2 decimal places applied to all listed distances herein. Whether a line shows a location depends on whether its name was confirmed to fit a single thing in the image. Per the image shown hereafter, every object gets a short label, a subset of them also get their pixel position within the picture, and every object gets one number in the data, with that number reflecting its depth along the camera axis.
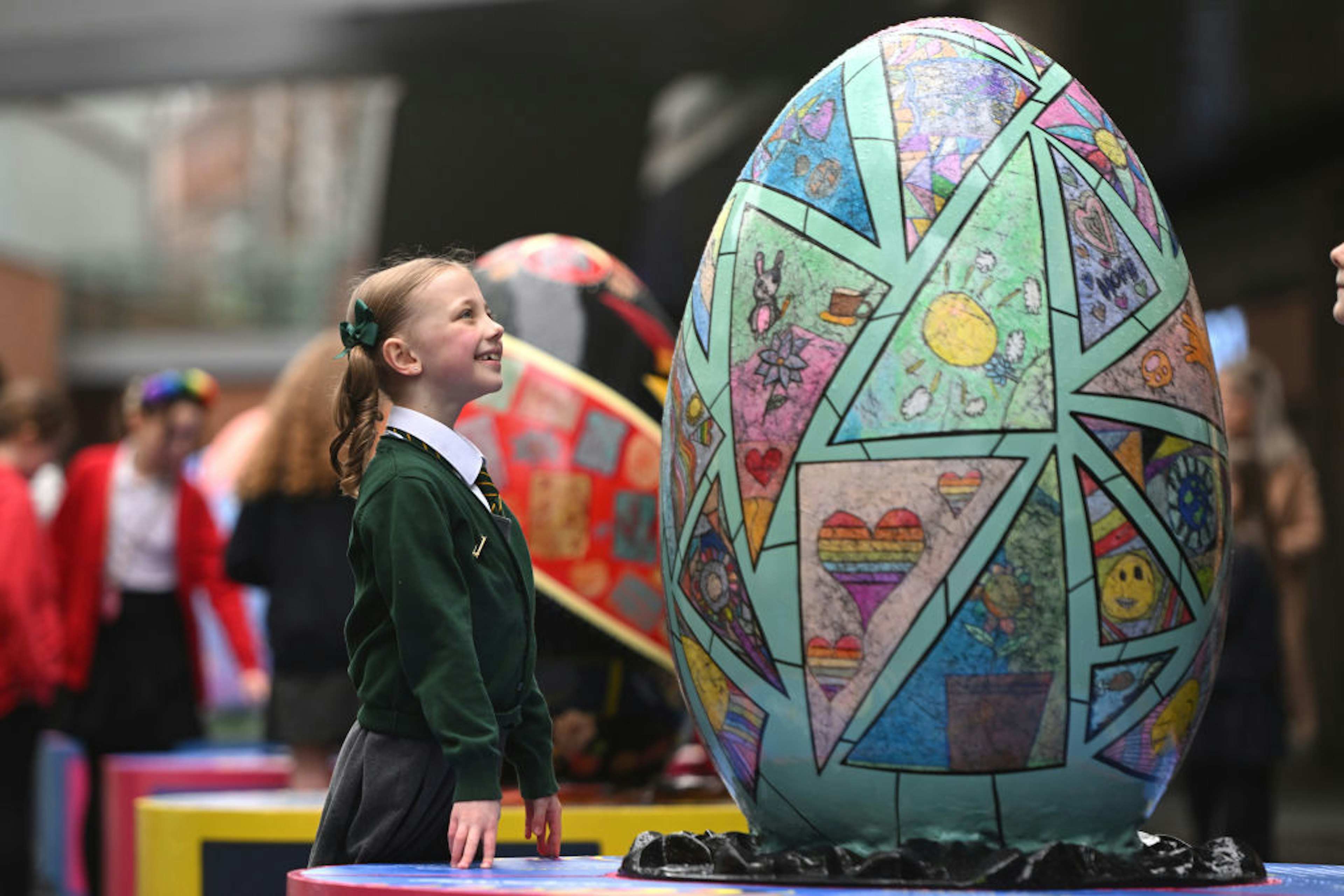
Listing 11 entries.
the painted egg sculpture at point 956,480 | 5.00
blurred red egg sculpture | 8.61
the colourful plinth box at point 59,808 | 16.87
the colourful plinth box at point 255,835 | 7.96
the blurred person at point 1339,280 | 5.74
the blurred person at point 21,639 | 11.66
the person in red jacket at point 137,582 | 13.48
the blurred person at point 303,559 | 10.84
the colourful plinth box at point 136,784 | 12.36
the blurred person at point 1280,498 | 12.85
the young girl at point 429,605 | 5.18
